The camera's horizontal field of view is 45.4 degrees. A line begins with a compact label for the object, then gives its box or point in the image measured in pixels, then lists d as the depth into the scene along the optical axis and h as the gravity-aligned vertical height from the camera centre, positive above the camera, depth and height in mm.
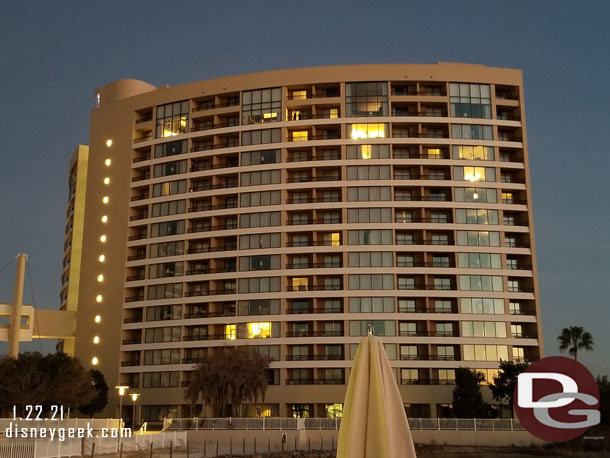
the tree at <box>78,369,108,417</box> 85375 -592
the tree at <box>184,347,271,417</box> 74625 +1074
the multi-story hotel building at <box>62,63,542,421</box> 85875 +19139
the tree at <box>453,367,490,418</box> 75188 -608
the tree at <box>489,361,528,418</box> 76000 +1112
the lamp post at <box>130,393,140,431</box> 82281 -3143
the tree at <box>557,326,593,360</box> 96188 +6642
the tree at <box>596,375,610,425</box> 52438 -1040
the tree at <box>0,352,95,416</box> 66750 +952
